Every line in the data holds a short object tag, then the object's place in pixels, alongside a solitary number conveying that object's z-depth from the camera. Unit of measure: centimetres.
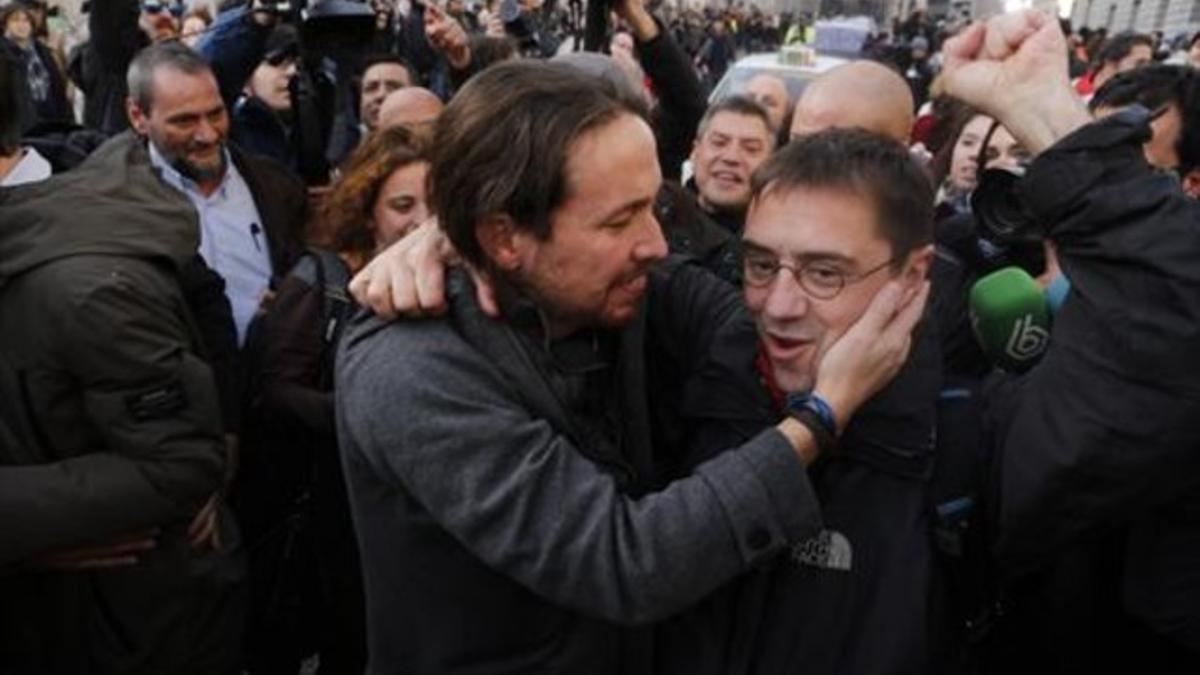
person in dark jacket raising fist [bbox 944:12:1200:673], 125
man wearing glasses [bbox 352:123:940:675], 135
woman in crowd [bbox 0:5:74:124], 683
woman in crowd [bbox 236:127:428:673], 262
